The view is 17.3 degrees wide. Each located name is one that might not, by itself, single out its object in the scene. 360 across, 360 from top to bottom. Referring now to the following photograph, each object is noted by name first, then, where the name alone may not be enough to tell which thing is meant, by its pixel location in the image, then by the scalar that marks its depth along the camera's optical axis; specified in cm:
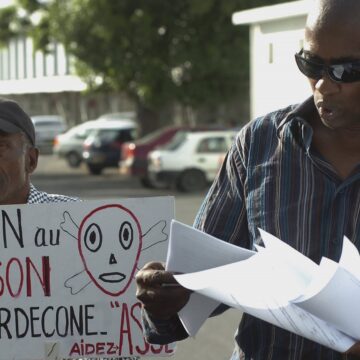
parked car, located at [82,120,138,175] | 3120
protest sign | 345
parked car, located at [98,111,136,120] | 4719
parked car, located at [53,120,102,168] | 3544
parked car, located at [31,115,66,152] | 4578
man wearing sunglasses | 254
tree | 3133
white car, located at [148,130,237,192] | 2398
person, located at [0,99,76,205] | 366
